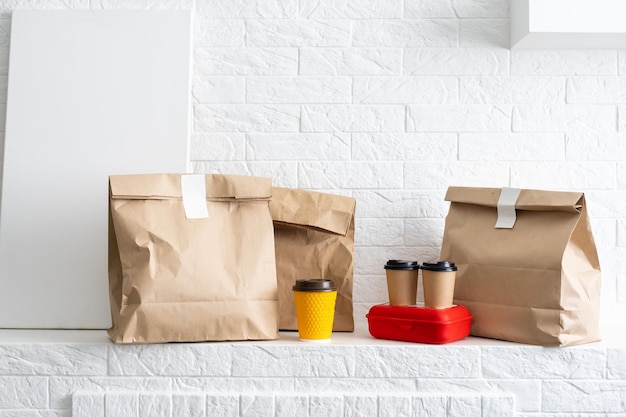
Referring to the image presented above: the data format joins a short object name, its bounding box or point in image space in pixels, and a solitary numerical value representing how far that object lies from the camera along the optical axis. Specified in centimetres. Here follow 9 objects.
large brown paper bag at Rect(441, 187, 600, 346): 143
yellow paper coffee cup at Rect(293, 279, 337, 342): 147
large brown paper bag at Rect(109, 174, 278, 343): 141
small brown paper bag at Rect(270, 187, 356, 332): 161
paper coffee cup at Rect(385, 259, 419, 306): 154
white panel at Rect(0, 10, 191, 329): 174
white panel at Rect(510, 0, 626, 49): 164
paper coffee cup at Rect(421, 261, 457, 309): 149
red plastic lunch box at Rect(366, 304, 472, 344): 144
